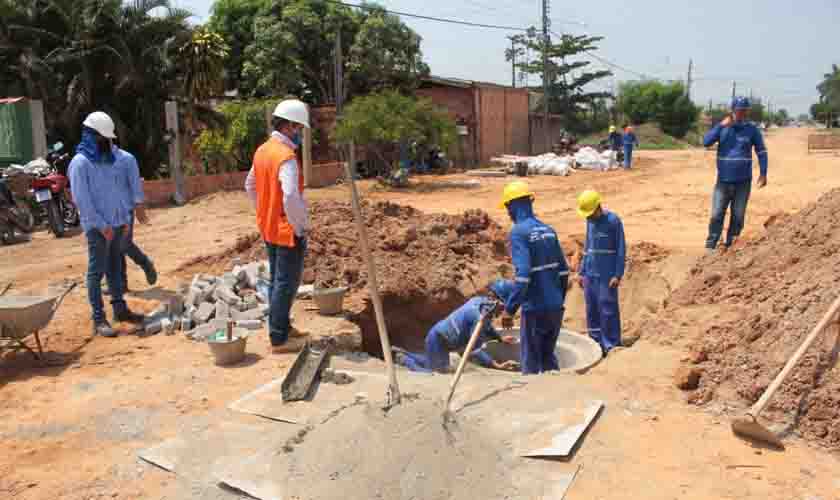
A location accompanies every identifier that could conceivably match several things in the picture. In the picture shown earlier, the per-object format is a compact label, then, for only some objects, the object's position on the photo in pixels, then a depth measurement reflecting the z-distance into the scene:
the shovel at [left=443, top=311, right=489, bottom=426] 3.55
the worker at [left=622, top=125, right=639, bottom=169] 22.58
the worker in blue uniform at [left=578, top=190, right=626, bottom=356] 5.90
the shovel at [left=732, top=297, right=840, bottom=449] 3.27
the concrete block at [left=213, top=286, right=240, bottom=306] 6.03
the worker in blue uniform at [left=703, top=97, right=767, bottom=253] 7.18
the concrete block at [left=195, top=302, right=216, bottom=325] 5.77
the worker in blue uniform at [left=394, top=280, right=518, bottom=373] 5.42
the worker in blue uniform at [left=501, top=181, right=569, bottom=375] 4.73
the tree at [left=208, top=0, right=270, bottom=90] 25.12
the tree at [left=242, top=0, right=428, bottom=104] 23.14
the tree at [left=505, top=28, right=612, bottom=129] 37.56
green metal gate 13.55
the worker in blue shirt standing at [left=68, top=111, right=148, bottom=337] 5.42
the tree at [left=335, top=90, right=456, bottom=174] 16.83
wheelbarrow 4.62
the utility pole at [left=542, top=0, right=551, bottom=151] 28.90
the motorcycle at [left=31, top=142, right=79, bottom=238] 10.49
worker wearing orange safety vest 4.59
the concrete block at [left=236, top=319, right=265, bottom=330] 5.66
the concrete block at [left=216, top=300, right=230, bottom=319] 5.82
